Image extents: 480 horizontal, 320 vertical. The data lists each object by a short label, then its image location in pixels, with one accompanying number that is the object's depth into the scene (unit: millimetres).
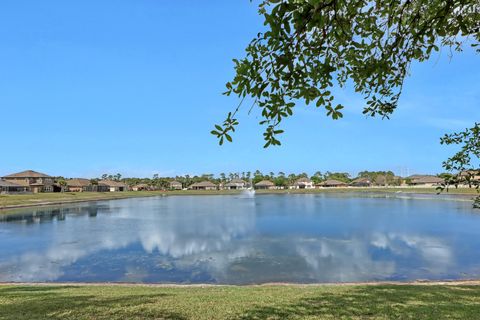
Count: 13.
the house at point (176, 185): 161775
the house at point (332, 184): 153300
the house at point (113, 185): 134312
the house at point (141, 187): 152025
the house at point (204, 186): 151000
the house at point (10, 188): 86200
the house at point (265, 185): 156188
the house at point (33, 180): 102312
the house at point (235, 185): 163250
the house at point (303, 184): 158875
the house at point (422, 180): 145475
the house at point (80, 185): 120706
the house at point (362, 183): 158875
